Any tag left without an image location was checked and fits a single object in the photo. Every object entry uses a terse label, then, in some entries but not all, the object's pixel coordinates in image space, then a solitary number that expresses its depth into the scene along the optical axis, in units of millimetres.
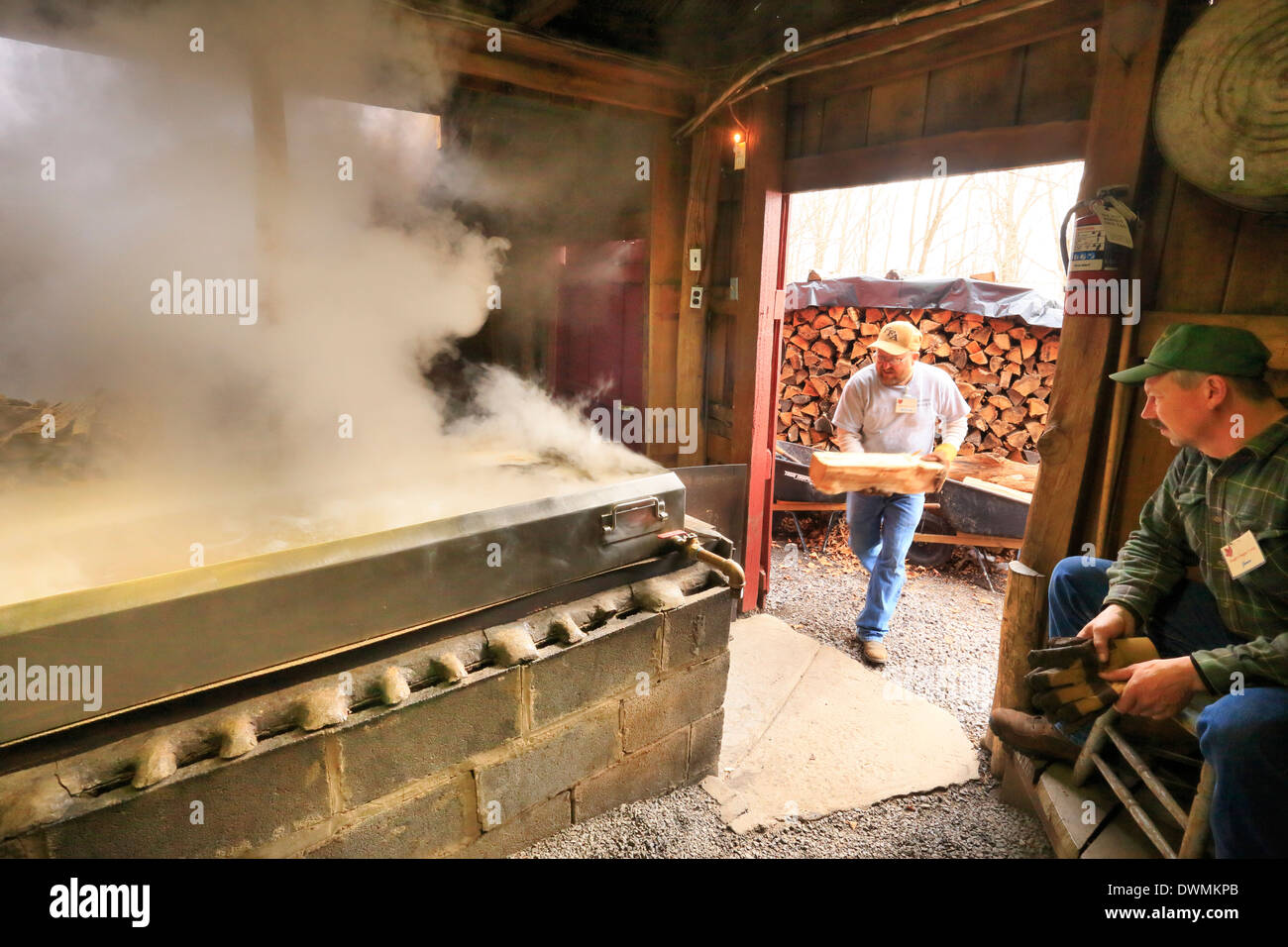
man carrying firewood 4379
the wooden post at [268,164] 2979
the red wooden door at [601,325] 4855
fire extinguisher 2418
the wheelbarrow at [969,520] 5230
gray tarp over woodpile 6547
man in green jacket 1721
